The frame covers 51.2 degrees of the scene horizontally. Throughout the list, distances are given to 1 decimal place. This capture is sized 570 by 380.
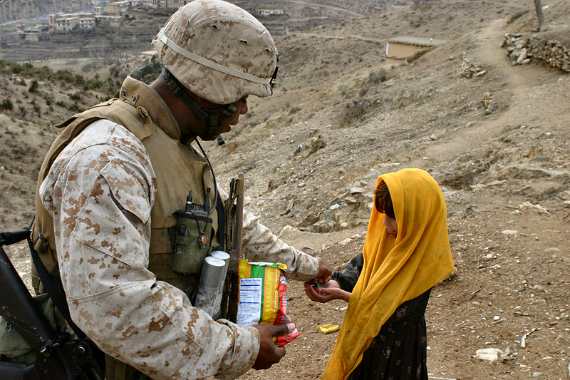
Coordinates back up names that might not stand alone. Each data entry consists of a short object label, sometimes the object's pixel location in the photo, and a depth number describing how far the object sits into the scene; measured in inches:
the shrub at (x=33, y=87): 779.7
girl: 98.8
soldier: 52.0
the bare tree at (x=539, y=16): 615.4
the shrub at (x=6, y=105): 696.4
